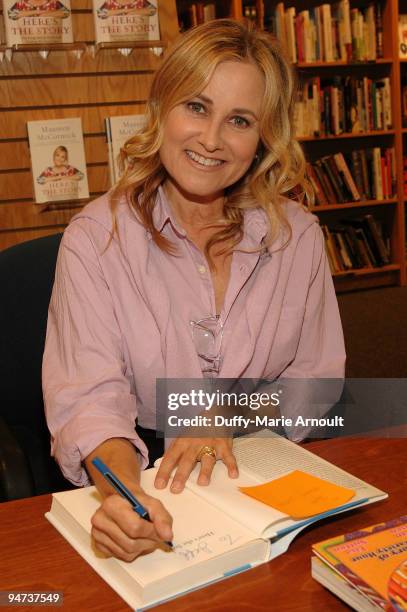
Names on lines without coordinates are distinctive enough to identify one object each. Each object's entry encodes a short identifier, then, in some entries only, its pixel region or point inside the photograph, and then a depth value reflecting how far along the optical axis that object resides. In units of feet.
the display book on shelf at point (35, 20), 9.36
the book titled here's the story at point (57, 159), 9.75
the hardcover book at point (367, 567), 2.90
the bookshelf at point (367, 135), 18.51
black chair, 6.11
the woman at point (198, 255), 5.36
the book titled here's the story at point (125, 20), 9.64
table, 3.09
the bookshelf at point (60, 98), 9.64
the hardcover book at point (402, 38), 19.19
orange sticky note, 3.57
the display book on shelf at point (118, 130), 9.96
